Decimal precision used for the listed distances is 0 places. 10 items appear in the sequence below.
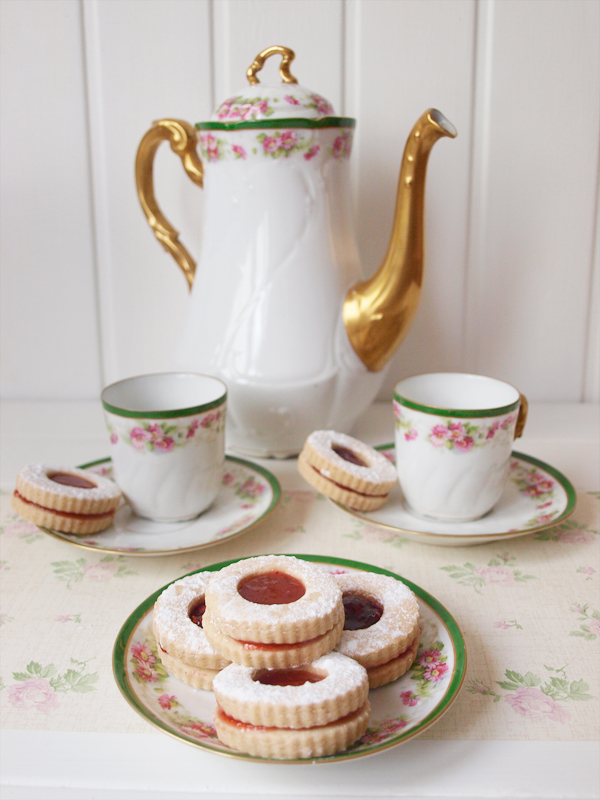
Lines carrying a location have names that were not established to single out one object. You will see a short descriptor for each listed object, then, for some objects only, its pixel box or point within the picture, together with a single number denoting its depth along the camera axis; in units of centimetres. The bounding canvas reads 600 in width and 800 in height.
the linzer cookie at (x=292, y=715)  36
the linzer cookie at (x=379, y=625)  42
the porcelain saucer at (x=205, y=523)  59
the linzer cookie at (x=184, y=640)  42
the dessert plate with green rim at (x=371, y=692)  38
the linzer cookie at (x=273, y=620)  39
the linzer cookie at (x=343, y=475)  62
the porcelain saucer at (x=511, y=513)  59
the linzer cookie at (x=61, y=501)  57
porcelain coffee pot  72
